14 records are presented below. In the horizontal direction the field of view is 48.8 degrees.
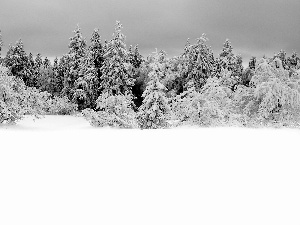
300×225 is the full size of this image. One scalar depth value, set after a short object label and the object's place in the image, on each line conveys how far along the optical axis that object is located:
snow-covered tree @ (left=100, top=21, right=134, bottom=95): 43.22
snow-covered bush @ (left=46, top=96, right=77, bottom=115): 45.62
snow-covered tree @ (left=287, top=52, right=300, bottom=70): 55.72
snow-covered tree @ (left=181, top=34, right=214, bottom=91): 46.09
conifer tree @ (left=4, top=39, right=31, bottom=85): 52.17
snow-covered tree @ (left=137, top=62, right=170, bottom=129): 24.91
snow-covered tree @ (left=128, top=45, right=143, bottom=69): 54.53
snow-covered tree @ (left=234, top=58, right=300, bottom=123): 23.89
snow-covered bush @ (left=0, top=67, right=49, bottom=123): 22.27
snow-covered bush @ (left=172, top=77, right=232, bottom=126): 22.97
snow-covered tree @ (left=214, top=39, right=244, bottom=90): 51.88
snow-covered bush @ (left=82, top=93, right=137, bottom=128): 23.62
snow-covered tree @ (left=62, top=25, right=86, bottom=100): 49.69
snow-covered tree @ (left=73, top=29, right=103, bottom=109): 46.28
